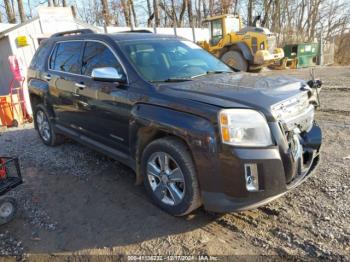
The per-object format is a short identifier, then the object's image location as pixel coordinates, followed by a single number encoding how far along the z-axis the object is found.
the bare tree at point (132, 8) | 33.04
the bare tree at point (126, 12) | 32.06
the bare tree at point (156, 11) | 31.84
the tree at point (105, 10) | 29.97
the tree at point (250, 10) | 32.53
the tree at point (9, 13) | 27.89
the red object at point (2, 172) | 3.73
